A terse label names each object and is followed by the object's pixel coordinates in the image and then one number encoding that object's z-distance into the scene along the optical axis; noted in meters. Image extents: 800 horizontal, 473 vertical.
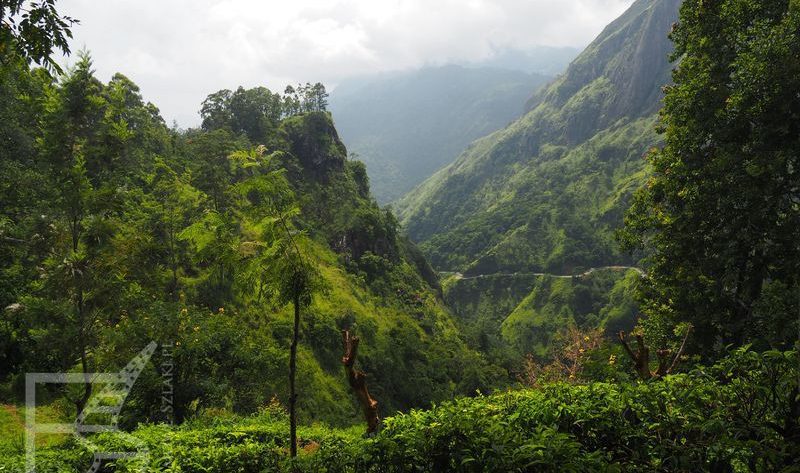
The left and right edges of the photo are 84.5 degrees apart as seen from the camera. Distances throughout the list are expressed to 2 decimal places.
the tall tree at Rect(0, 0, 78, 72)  5.85
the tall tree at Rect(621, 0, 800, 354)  11.55
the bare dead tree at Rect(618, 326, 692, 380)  7.89
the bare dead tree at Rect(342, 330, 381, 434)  6.89
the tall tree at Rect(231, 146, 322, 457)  7.77
